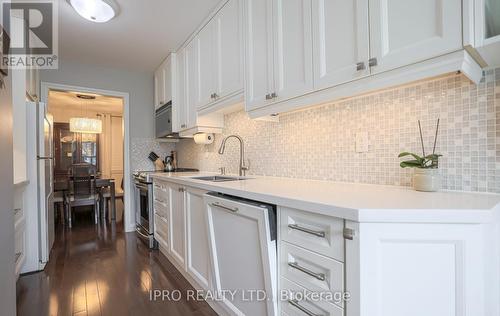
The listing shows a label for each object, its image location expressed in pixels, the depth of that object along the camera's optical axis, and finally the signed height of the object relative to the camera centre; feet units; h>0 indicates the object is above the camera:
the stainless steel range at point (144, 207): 9.62 -1.91
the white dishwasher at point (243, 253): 3.74 -1.61
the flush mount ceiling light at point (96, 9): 6.49 +4.05
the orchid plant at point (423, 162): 3.69 -0.09
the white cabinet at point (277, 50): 4.57 +2.17
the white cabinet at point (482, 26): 2.73 +1.41
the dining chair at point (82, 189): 13.48 -1.53
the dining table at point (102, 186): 13.79 -1.40
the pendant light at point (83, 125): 14.90 +2.13
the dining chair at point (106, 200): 14.87 -2.36
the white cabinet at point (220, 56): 6.42 +2.89
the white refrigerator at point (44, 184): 7.88 -0.72
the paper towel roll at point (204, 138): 9.29 +0.78
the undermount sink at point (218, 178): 7.40 -0.57
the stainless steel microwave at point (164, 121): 10.62 +1.72
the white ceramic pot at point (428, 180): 3.62 -0.35
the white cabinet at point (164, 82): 10.36 +3.45
